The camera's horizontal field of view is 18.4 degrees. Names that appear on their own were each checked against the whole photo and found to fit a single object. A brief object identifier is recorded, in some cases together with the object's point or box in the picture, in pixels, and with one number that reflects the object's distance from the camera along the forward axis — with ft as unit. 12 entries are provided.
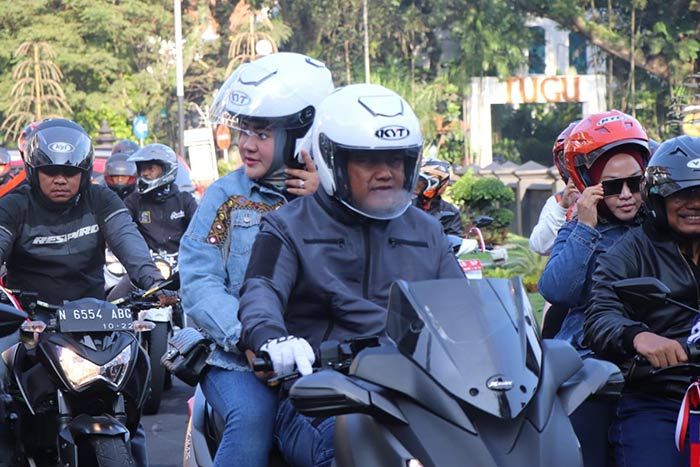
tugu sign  297.70
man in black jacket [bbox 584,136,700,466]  23.41
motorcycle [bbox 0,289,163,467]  32.90
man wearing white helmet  20.87
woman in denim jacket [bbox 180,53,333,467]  24.67
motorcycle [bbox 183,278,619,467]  16.39
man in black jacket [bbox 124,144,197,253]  66.50
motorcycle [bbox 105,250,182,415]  55.20
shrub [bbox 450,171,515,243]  130.31
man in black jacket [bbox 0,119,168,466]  36.18
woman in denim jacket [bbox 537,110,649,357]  27.11
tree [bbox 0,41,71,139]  241.62
